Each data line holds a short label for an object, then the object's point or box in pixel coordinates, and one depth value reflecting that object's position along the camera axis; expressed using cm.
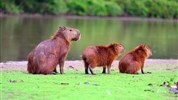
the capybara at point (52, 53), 1398
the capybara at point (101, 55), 1449
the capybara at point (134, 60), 1495
